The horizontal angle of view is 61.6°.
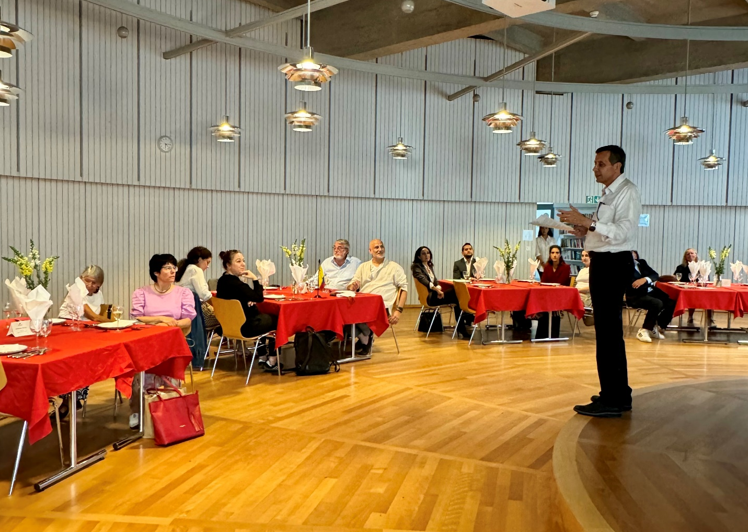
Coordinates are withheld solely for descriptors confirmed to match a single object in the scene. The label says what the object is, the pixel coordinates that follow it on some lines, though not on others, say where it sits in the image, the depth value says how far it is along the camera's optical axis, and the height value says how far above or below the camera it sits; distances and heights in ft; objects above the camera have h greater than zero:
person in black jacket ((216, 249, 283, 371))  21.35 -2.10
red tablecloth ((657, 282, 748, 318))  29.37 -2.75
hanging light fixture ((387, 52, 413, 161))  37.22 +5.13
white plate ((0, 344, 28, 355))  11.97 -2.29
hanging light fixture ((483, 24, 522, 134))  25.13 +4.78
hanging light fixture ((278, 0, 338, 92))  17.71 +4.67
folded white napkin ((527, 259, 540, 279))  32.22 -1.45
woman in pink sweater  16.75 -1.91
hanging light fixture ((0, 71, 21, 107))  18.43 +4.12
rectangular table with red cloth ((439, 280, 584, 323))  28.04 -2.78
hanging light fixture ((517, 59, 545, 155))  30.89 +4.59
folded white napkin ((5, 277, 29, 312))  13.97 -1.34
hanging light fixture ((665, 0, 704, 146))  28.14 +4.89
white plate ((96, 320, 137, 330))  14.92 -2.22
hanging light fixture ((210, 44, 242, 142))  28.19 +4.64
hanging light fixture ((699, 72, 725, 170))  38.40 +4.89
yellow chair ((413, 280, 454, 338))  30.30 -2.88
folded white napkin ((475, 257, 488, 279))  31.86 -1.51
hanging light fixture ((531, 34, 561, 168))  38.83 +6.48
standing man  13.69 -0.29
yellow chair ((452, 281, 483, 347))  28.96 -2.80
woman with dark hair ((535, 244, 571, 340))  31.27 -2.00
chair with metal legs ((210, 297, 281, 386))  21.08 -2.89
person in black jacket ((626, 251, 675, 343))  30.86 -3.10
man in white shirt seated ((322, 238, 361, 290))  28.76 -1.52
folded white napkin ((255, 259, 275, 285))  25.89 -1.40
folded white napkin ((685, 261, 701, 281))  32.35 -1.39
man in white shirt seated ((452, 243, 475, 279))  34.17 -1.48
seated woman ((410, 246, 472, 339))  30.12 -2.10
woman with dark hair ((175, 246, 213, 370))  22.12 -1.93
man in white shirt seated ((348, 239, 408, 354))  26.68 -1.93
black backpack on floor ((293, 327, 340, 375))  22.31 -4.25
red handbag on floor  14.73 -4.46
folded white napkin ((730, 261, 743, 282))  31.58 -1.41
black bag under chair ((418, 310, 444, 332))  32.25 -4.42
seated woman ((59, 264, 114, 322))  17.48 -1.79
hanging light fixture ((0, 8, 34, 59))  15.62 +4.94
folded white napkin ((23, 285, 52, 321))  13.07 -1.53
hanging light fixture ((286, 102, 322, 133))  23.66 +4.44
